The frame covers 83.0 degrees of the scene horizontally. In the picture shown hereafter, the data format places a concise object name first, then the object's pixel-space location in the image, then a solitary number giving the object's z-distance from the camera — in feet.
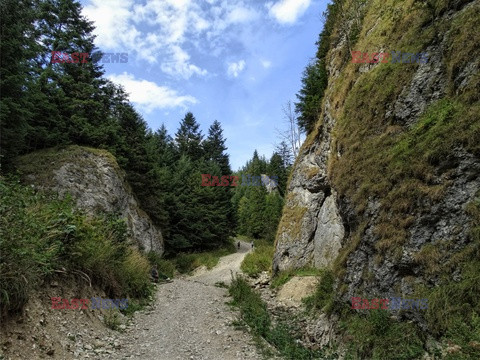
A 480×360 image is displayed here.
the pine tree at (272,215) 127.72
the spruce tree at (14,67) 35.35
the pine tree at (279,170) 166.90
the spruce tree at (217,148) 161.79
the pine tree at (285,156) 182.25
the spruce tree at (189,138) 156.46
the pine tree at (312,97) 68.28
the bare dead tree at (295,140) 107.92
